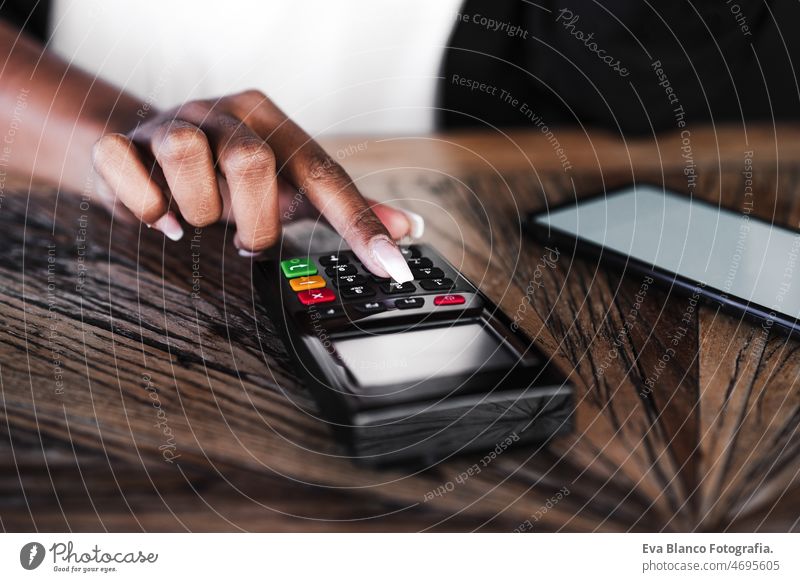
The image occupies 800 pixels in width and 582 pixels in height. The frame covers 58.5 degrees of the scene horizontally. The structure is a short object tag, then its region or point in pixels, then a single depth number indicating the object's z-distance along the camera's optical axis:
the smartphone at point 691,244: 0.24
